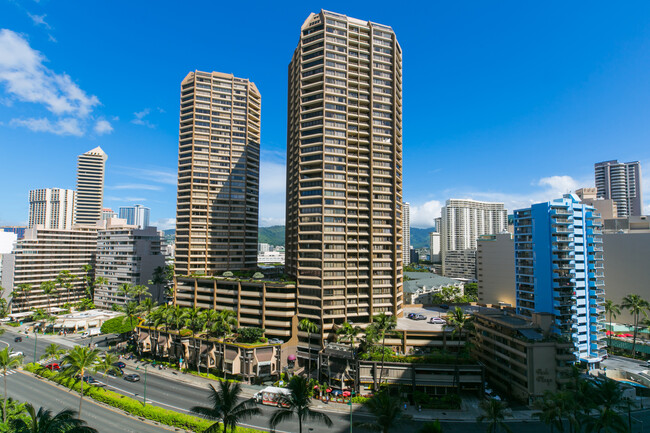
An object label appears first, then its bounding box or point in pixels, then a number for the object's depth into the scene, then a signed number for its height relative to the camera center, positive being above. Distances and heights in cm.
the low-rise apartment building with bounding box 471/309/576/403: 7038 -2520
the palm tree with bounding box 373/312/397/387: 7763 -1972
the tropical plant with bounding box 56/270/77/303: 15685 -2065
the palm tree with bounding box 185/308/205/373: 9256 -2423
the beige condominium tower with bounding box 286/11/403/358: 9762 +2019
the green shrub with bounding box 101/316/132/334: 10762 -2861
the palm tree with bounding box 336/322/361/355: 8388 -2402
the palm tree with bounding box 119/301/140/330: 10569 -2315
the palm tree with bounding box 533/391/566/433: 4603 -2339
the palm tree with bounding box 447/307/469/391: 7475 -1792
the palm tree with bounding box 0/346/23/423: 5978 -2296
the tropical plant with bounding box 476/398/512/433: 4872 -2471
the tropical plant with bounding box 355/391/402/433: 4069 -2098
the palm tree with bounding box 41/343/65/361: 7344 -2502
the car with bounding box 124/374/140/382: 8259 -3464
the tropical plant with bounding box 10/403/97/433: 3378 -1927
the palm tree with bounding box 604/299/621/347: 11059 -2185
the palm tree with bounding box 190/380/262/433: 4053 -2085
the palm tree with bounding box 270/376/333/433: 4275 -2092
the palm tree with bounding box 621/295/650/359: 10512 -1943
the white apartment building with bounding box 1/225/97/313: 15350 -1286
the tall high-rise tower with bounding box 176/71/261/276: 13950 +2606
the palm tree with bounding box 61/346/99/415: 5516 -2033
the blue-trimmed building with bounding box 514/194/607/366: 9712 -873
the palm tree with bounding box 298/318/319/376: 8906 -2378
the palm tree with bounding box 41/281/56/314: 14773 -2303
